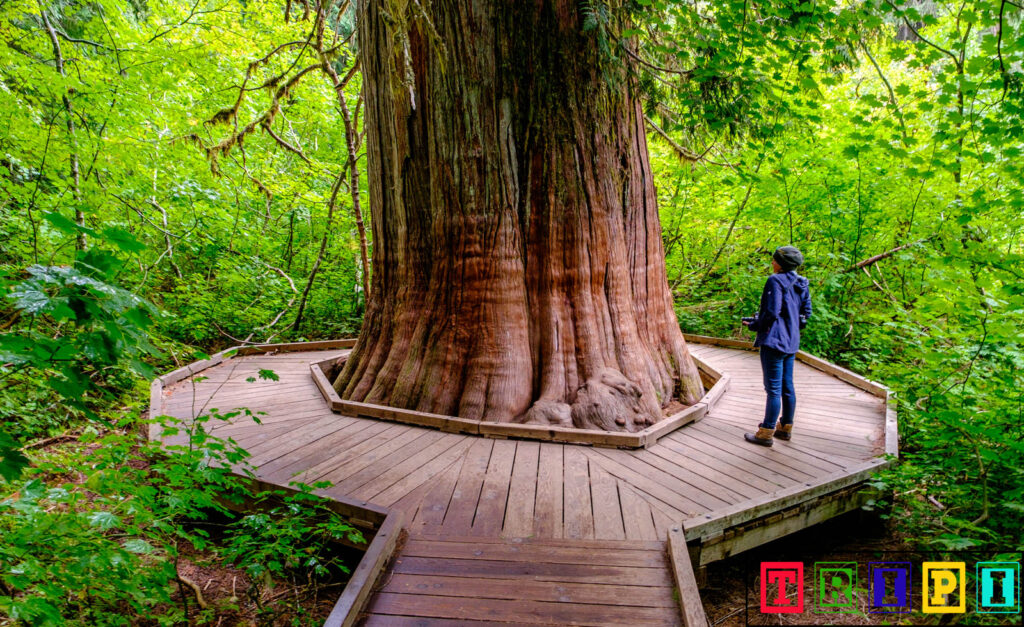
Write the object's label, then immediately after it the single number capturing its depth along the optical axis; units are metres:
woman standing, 3.43
